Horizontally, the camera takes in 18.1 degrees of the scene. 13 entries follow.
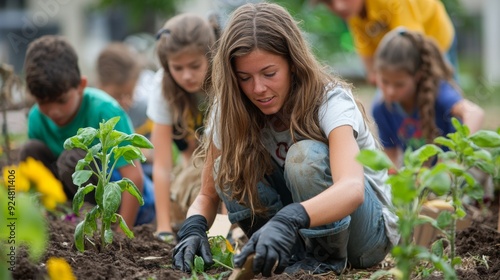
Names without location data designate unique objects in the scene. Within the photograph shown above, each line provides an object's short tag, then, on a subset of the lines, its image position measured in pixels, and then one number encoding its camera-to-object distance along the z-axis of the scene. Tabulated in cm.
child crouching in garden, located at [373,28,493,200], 891
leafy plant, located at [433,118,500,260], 438
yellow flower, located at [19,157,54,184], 324
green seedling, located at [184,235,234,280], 494
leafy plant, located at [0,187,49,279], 297
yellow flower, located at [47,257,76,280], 331
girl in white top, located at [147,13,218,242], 751
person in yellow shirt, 1025
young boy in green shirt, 707
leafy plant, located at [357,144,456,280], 361
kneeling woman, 504
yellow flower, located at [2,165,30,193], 328
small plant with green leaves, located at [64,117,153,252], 494
